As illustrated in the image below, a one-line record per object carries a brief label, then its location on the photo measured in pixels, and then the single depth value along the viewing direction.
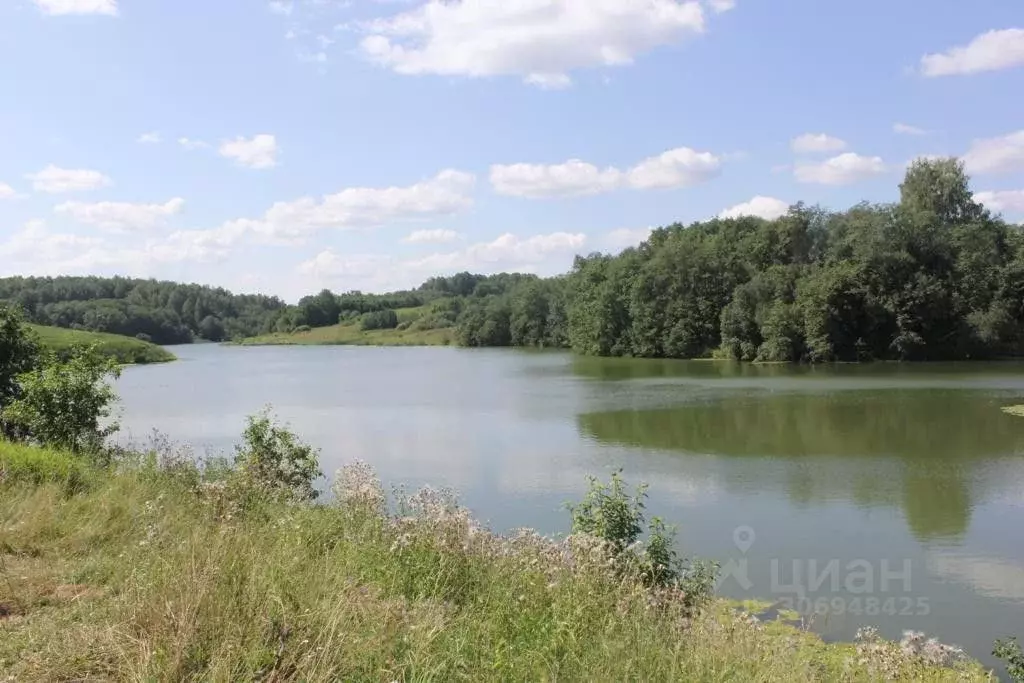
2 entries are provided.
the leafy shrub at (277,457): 10.06
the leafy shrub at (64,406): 11.86
